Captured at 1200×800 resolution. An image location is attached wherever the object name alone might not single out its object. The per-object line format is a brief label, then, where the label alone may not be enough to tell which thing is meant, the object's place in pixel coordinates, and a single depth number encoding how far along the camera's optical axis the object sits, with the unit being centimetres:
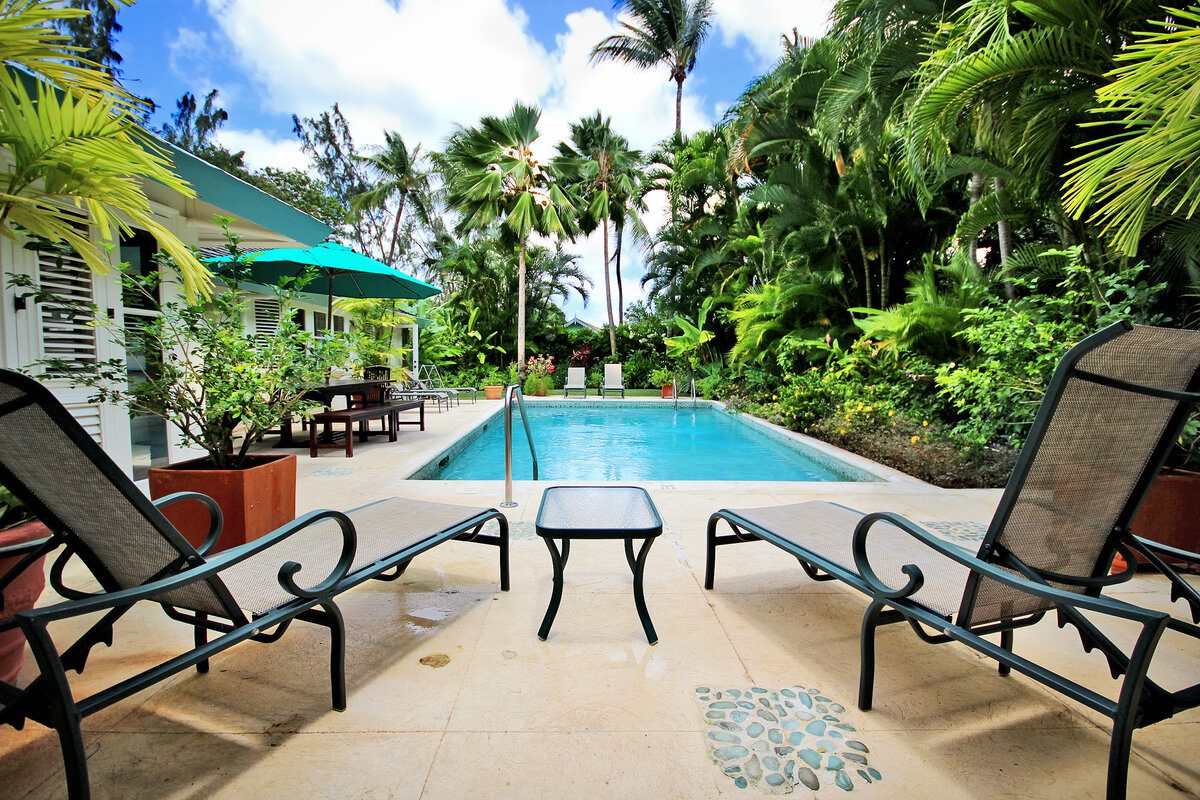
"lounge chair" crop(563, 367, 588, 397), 1455
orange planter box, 274
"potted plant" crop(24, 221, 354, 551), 281
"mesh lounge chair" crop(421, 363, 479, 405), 1412
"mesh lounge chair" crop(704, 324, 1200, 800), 134
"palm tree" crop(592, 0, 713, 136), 1761
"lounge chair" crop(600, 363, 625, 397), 1477
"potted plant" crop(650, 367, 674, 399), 1449
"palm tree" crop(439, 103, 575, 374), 1417
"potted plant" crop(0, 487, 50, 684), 163
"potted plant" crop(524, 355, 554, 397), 1517
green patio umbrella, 576
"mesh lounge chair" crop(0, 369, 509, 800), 117
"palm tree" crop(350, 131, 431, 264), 2069
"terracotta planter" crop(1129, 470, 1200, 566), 268
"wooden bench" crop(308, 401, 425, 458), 595
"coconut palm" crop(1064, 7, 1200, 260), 177
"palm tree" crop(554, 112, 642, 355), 1684
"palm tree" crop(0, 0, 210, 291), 191
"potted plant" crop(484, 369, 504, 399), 1409
